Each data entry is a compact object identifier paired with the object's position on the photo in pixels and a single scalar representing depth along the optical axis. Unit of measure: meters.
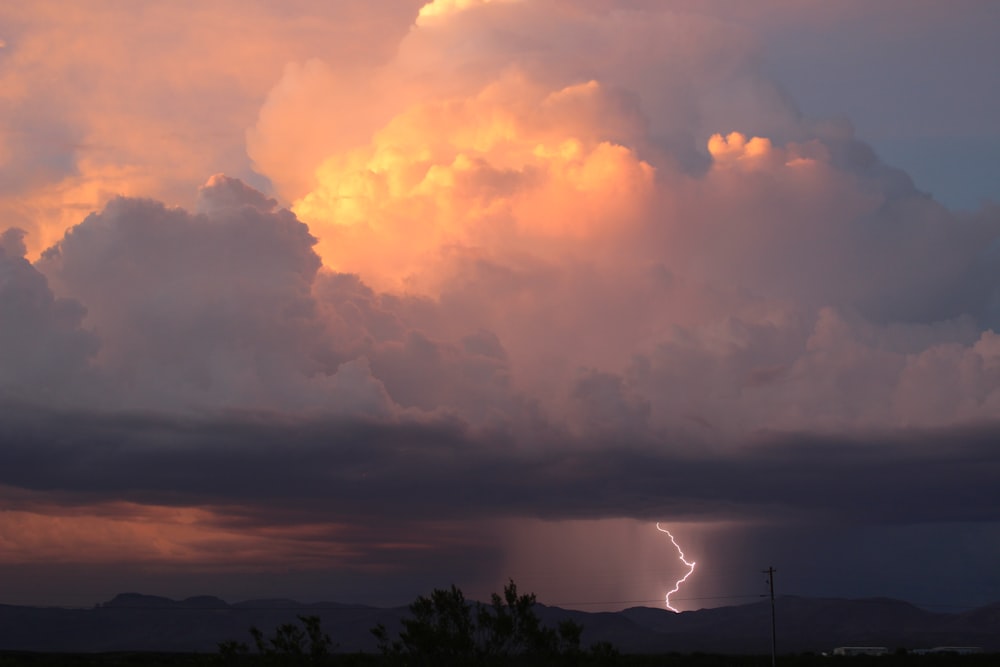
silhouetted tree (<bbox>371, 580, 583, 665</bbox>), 61.06
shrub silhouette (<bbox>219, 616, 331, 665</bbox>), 62.25
